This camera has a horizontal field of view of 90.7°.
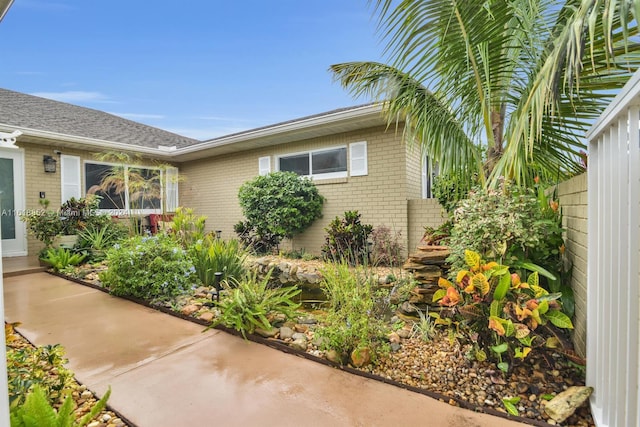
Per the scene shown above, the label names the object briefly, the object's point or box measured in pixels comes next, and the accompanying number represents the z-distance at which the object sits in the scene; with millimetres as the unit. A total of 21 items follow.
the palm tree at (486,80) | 2395
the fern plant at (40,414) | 1386
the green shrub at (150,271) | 4312
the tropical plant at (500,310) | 2107
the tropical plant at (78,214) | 7375
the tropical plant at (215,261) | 4832
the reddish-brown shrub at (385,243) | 6445
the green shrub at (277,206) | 7439
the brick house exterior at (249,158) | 6844
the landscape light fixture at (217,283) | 3788
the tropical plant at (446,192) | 5508
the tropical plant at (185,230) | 6018
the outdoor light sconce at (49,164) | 7895
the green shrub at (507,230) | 2607
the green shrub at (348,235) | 6637
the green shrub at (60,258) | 6188
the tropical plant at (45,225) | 6859
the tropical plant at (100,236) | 7016
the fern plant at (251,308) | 3189
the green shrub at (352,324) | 2580
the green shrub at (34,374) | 1742
